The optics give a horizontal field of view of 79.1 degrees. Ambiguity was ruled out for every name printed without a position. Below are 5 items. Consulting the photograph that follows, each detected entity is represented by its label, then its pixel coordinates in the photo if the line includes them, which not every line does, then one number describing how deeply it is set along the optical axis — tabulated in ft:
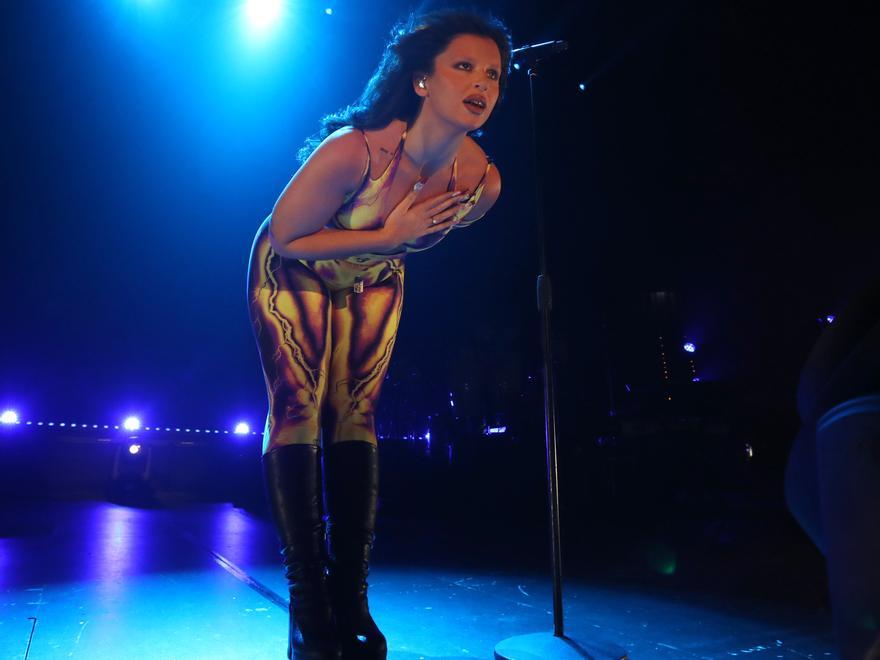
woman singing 3.80
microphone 5.47
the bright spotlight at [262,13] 12.96
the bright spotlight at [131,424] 23.70
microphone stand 4.05
